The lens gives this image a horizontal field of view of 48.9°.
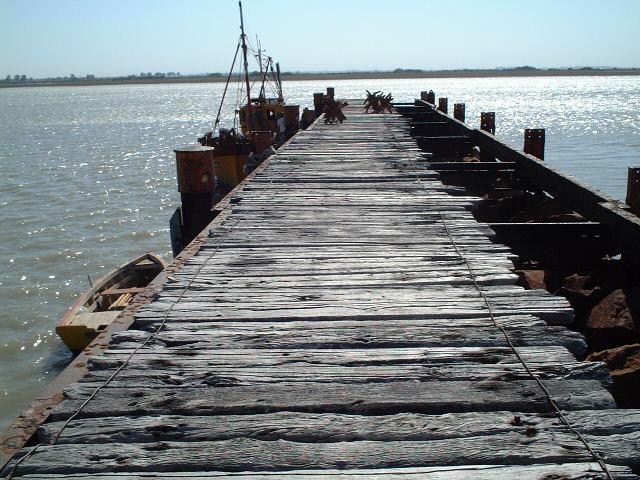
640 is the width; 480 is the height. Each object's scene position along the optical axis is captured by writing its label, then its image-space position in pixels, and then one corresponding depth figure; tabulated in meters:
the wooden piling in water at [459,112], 21.20
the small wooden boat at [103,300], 10.81
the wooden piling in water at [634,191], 7.33
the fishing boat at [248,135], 20.52
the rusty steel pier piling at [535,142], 12.74
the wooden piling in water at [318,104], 24.12
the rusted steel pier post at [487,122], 18.05
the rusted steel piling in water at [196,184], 8.87
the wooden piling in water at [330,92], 23.82
